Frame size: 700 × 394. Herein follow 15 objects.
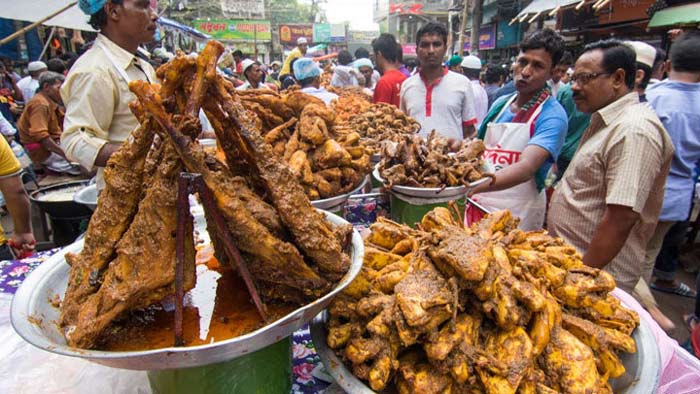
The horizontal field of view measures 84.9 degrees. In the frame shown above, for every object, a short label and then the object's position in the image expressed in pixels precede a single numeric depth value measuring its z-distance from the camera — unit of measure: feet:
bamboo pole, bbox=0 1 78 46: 17.37
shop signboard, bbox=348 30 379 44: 176.24
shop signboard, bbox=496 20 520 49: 65.98
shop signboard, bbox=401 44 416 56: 125.76
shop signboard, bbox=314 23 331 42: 155.15
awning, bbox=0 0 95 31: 24.14
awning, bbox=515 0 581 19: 35.15
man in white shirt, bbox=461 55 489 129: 31.50
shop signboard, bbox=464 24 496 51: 72.90
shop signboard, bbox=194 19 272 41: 139.95
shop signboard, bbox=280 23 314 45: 167.73
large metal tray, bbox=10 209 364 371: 3.06
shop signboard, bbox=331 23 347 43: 153.75
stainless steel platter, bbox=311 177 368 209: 7.58
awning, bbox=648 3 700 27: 24.15
